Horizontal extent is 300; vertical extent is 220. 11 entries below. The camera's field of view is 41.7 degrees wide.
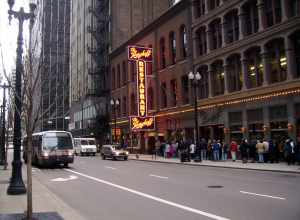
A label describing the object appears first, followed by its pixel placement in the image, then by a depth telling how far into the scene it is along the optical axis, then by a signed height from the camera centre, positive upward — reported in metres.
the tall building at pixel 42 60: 13.40 +3.84
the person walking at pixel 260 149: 27.38 -0.54
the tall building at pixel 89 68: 69.75 +15.63
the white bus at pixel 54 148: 28.58 -0.05
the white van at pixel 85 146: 54.56 +0.02
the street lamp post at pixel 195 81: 30.80 +5.09
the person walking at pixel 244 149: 28.55 -0.50
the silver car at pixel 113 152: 39.81 -0.72
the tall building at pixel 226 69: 28.45 +6.59
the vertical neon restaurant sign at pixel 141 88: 46.06 +6.92
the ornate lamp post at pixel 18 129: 13.02 +0.65
